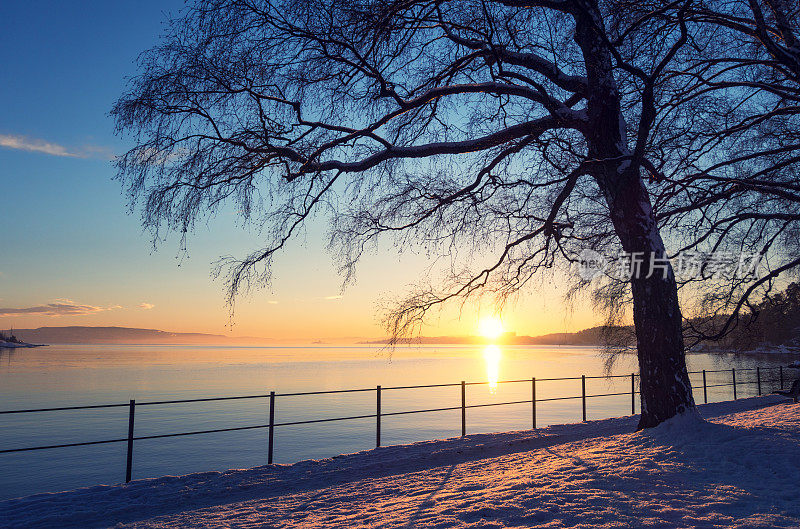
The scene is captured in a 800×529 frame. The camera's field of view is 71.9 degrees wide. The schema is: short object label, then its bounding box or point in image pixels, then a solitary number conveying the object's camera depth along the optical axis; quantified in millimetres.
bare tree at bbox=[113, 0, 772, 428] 8906
